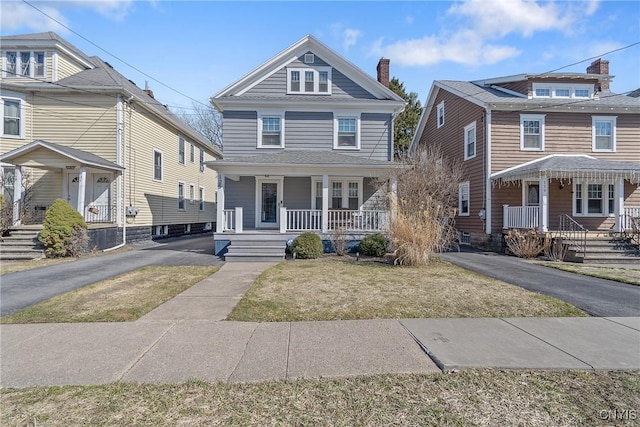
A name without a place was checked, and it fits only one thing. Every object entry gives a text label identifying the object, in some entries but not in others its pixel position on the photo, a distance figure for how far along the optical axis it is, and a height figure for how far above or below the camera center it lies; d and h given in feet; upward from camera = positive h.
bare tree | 123.34 +33.52
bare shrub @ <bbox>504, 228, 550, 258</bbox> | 41.73 -3.58
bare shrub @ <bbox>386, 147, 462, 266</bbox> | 32.30 -0.66
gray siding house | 48.96 +13.31
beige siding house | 47.83 +12.01
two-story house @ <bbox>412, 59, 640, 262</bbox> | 49.80 +10.71
